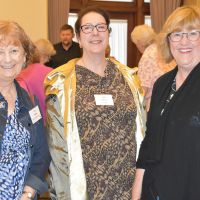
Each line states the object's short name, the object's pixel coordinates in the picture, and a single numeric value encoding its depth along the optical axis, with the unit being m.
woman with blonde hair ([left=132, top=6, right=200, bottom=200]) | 2.00
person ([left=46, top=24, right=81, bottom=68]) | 7.34
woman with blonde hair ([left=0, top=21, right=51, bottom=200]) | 2.09
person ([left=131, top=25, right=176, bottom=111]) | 4.55
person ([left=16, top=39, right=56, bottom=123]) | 3.59
